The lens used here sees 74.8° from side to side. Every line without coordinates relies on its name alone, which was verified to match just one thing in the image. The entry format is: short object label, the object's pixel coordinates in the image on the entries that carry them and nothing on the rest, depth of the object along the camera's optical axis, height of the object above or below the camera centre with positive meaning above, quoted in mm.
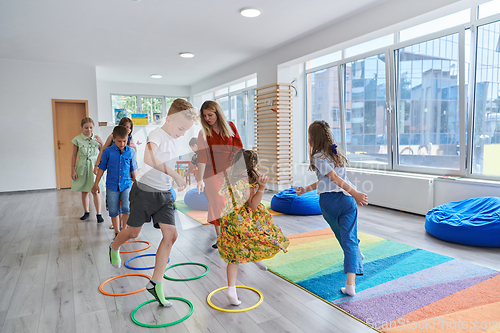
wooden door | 7363 +355
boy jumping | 2018 -267
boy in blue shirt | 3182 -258
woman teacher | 2719 -75
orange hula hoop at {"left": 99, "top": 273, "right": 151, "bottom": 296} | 2224 -1012
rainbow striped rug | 1861 -1016
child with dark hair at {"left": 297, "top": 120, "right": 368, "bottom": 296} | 2160 -364
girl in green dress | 4344 -237
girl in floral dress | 2043 -533
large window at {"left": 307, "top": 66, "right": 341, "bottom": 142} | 6234 +900
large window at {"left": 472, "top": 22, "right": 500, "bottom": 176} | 3861 +444
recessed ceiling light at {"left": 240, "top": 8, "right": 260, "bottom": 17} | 4352 +1768
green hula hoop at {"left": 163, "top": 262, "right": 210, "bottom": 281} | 2480 -1016
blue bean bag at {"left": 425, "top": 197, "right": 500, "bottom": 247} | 3047 -809
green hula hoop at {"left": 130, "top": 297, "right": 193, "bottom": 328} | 1841 -1012
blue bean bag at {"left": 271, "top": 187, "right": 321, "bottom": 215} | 4605 -884
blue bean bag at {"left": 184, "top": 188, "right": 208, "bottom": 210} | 5064 -894
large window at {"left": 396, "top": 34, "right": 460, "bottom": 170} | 4355 +516
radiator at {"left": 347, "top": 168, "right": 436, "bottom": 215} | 4340 -696
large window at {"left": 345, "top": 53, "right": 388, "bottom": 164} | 5320 +530
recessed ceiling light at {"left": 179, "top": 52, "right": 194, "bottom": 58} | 6590 +1818
